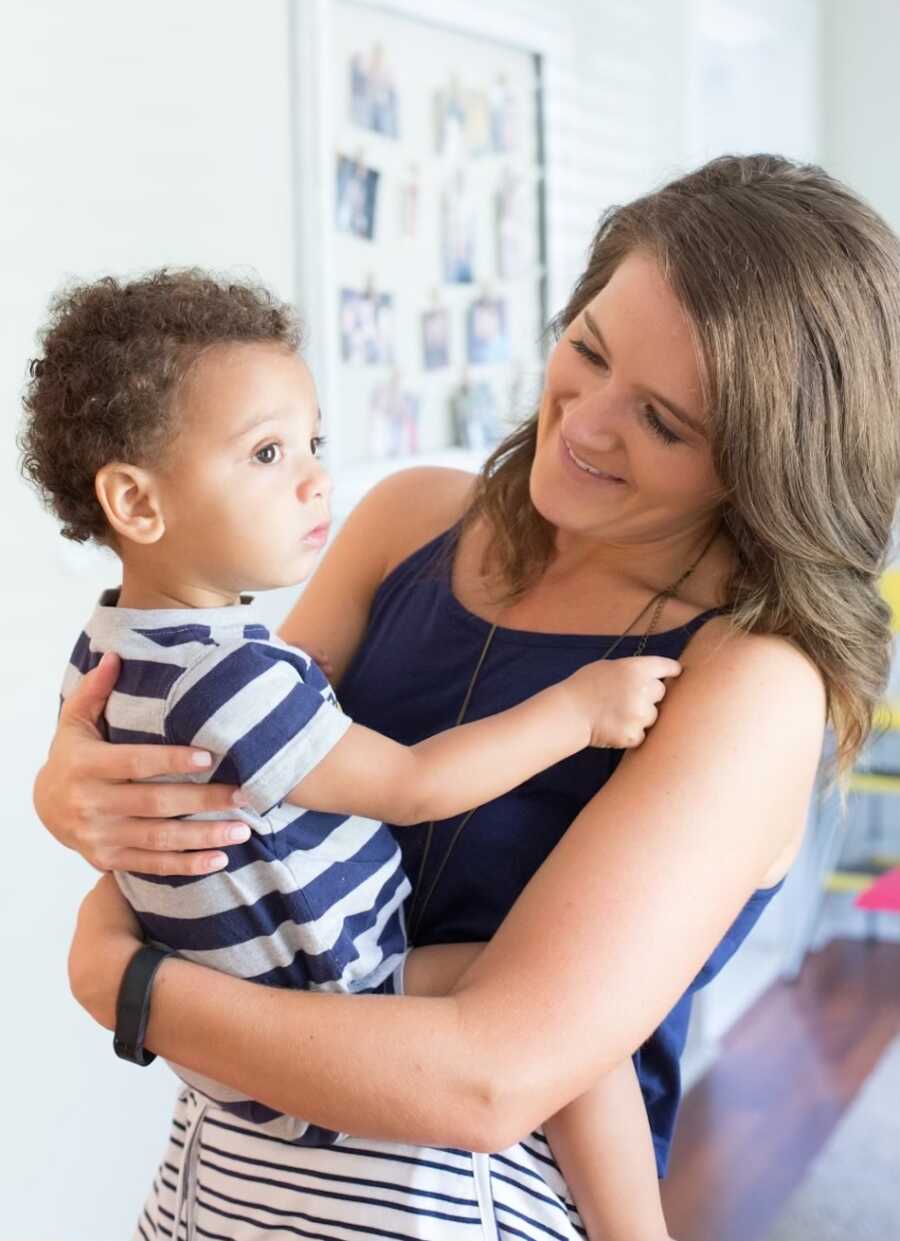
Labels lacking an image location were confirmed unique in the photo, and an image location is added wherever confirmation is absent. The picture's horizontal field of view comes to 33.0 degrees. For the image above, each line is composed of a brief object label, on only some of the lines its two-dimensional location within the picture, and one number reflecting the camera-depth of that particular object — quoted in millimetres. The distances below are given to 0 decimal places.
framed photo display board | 2496
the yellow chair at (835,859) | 4305
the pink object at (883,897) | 2379
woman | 1104
